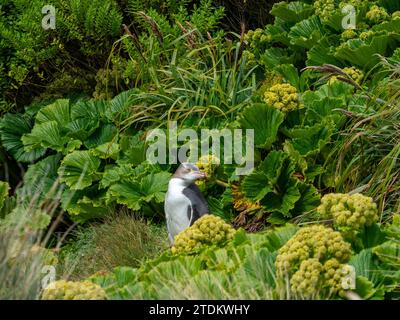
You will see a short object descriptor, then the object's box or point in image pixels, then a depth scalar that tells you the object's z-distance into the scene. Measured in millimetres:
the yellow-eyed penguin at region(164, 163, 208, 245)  9887
